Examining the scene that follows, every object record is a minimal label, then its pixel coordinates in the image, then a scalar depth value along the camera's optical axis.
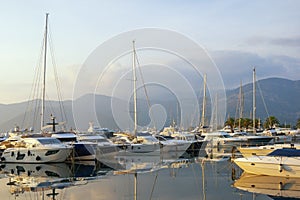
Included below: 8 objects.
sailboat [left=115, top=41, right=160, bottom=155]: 37.34
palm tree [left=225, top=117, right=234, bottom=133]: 94.81
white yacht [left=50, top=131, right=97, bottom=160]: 32.91
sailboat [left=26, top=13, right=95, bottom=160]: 33.03
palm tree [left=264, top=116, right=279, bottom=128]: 100.13
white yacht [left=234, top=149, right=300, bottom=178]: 22.17
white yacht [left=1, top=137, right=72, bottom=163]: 31.80
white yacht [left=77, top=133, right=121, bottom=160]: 34.23
